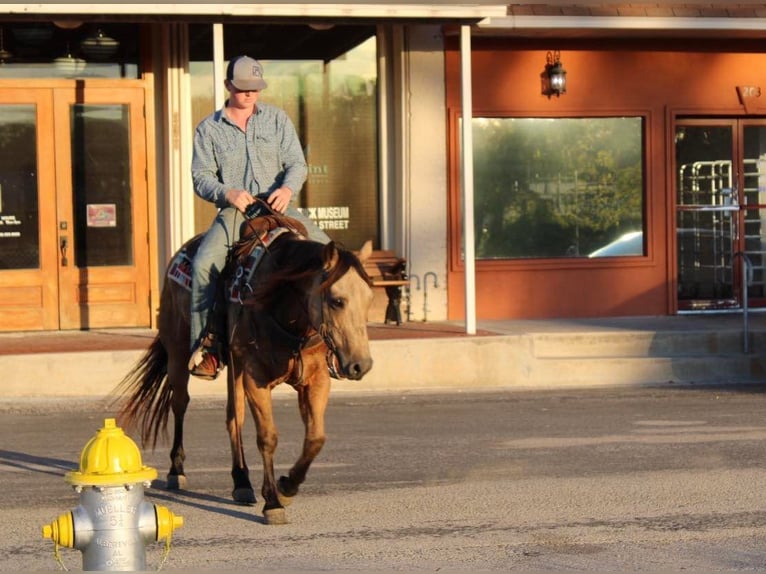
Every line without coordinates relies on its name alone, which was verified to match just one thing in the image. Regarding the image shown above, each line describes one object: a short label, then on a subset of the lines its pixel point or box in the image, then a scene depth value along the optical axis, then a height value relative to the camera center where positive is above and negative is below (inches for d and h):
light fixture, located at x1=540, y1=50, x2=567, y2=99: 693.9 +78.1
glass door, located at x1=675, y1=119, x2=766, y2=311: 737.6 +15.9
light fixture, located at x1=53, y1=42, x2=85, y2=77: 660.1 +83.8
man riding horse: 343.3 +17.7
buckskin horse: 293.9 -18.5
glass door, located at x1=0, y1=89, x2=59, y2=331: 655.8 +16.4
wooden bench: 664.4 -14.9
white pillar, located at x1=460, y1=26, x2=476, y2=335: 615.8 +25.9
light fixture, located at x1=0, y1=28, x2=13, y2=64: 650.2 +88.1
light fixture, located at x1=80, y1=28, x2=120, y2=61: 657.0 +91.7
